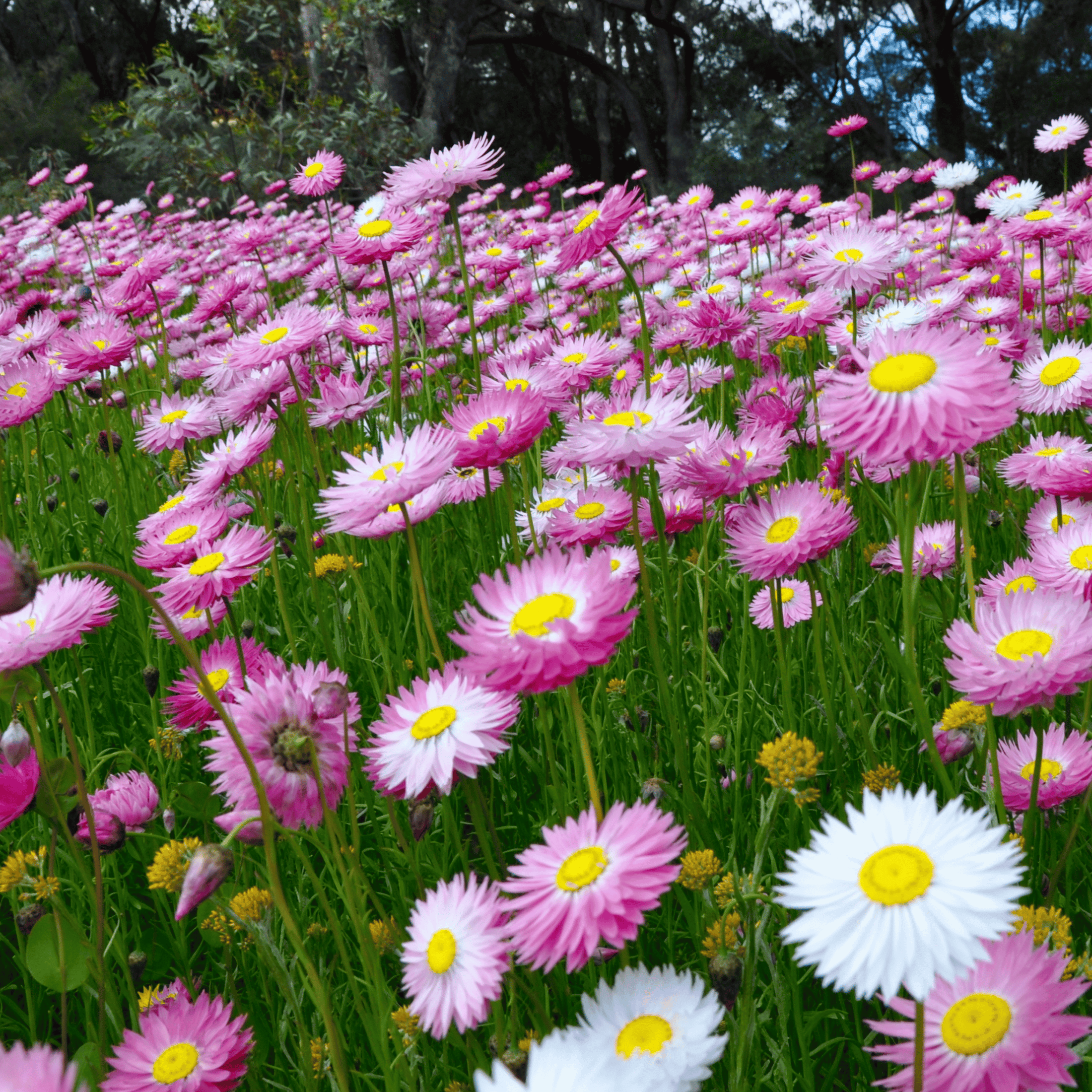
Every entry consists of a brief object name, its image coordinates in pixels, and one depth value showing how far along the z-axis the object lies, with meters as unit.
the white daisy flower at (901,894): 0.26
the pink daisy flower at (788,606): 0.63
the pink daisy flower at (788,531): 0.45
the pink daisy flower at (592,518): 0.51
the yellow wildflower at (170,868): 0.40
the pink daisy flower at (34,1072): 0.23
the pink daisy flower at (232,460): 0.62
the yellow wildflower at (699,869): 0.37
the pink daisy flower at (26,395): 0.75
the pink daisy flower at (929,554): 0.61
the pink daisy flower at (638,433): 0.43
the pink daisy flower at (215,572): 0.48
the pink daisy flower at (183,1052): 0.35
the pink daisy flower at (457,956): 0.31
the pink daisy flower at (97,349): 0.79
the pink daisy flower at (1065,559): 0.47
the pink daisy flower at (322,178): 0.84
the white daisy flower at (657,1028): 0.28
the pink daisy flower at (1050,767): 0.40
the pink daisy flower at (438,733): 0.37
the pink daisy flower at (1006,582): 0.46
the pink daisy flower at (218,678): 0.45
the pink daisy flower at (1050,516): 0.54
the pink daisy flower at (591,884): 0.29
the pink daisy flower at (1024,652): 0.36
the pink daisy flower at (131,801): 0.46
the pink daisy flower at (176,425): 0.78
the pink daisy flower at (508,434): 0.46
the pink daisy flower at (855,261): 0.64
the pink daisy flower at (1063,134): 1.18
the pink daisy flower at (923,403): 0.33
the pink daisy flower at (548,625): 0.31
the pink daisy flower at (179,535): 0.50
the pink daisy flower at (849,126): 1.43
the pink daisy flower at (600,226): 0.55
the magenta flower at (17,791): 0.40
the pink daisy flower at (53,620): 0.40
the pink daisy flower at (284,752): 0.35
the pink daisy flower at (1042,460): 0.55
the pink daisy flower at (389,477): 0.41
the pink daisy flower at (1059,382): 0.61
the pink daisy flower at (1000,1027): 0.29
